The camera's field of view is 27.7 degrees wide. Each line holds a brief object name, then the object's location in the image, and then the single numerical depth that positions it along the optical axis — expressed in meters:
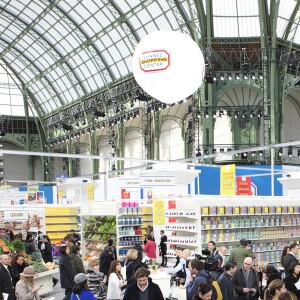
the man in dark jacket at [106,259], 12.35
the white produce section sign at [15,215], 22.80
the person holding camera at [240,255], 11.55
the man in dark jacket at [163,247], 19.34
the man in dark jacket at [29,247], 16.03
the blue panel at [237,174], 28.30
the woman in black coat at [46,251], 17.62
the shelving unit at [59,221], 25.94
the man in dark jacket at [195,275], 7.25
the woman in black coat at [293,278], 8.20
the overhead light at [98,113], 41.03
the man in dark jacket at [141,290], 6.66
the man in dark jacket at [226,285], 7.93
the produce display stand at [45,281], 14.20
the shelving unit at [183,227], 15.48
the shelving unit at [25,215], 22.87
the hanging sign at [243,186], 20.11
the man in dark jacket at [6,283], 8.92
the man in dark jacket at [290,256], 10.48
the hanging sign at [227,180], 19.02
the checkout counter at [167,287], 10.53
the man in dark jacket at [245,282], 9.11
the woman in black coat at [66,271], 10.91
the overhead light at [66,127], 45.84
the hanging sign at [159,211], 17.53
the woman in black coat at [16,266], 10.38
